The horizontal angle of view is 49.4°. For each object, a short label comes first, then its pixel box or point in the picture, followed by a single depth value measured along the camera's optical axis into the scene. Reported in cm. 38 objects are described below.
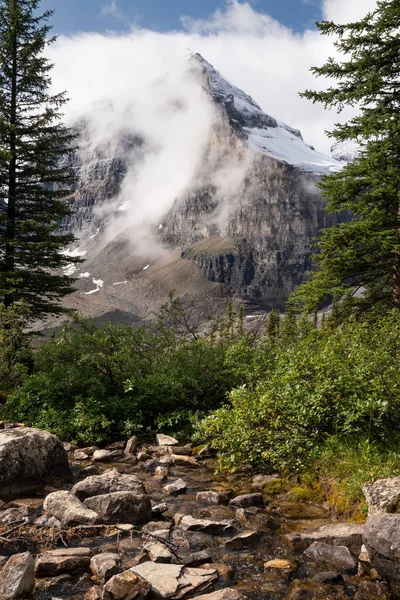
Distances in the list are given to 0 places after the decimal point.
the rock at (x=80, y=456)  1014
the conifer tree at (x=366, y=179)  1470
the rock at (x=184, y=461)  973
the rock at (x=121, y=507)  646
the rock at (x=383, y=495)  561
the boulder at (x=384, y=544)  487
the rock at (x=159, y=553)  530
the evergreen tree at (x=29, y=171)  2130
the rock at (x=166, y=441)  1115
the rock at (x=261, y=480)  830
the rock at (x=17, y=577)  438
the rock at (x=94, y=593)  446
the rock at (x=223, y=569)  510
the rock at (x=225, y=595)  440
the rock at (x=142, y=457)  1008
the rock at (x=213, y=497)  751
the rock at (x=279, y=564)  529
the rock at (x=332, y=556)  520
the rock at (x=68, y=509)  623
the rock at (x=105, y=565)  490
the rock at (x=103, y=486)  721
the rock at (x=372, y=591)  465
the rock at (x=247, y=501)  725
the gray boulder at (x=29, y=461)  757
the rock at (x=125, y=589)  436
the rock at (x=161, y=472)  891
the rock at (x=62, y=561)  498
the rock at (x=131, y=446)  1054
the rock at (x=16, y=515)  621
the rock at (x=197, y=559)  529
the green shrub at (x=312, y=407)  734
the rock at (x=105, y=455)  1007
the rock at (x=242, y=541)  585
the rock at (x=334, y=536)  559
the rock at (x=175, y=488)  798
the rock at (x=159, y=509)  687
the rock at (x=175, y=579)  458
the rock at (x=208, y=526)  630
